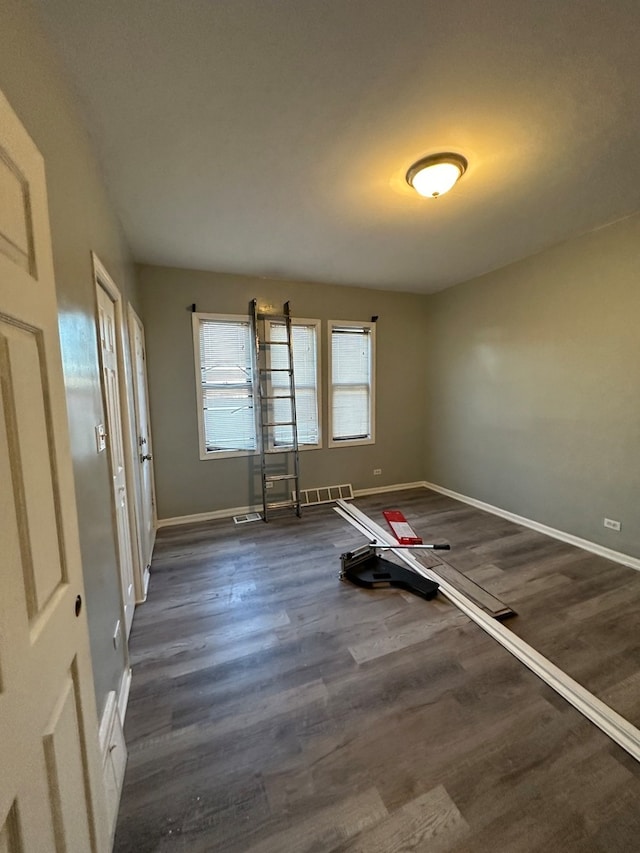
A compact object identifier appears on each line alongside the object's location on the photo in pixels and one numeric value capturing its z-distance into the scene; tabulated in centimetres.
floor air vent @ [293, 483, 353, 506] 406
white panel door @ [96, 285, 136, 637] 169
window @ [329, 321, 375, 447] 414
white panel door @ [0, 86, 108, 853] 56
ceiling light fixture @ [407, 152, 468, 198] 179
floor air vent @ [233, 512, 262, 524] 361
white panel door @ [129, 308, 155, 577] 254
